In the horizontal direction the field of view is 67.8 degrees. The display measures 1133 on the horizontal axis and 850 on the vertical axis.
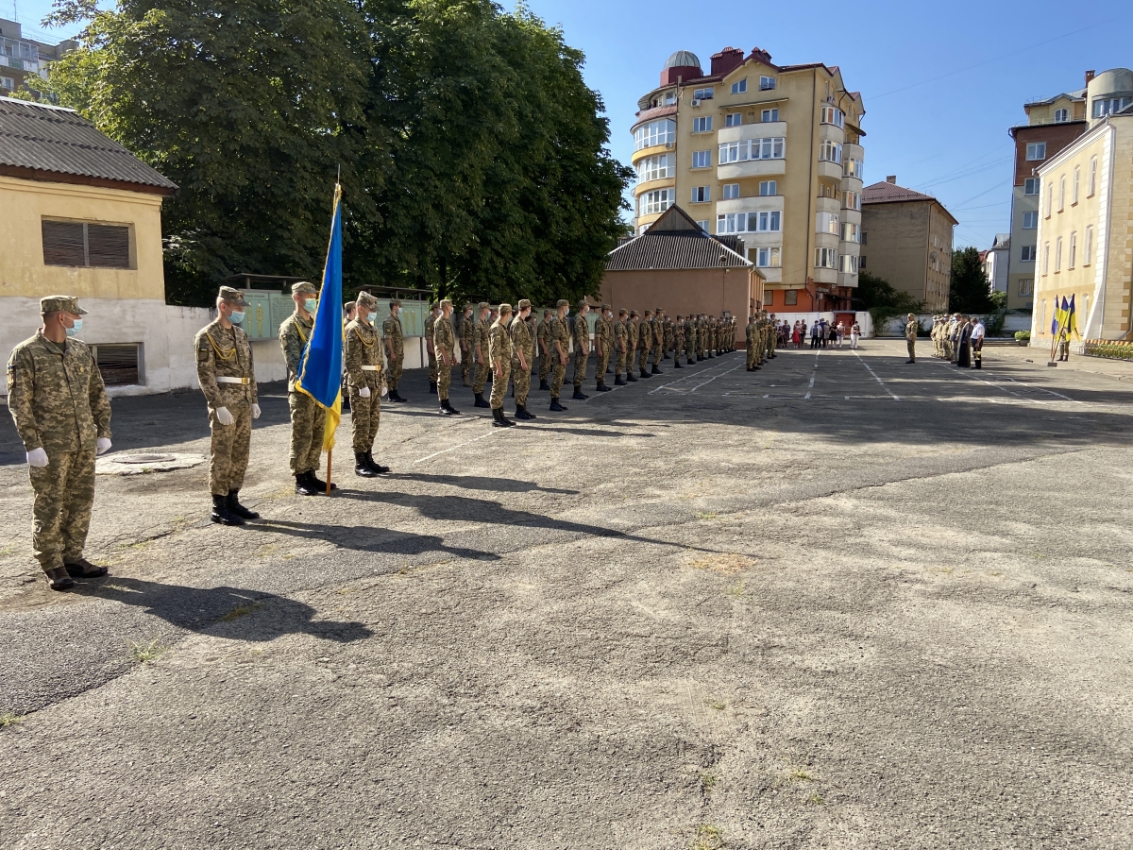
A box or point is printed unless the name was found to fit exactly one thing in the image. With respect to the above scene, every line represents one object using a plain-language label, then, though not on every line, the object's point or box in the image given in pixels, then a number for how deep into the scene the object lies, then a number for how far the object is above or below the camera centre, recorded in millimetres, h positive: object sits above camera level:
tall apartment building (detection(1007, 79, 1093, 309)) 72250 +12186
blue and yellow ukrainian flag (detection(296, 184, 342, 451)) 8344 -258
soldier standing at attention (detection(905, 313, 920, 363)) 31217 +18
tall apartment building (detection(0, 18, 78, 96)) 92562 +31345
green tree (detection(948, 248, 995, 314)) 75875 +4121
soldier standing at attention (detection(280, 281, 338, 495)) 8586 -823
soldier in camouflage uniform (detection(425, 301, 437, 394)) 19608 -961
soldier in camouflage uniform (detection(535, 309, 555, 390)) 18644 -323
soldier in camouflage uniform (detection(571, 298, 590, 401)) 18469 -274
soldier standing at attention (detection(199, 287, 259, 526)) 7445 -622
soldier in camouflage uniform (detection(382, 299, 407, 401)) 18016 -387
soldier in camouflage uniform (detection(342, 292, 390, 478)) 9500 -557
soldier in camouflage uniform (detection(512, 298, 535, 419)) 13938 -345
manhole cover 10523 -1628
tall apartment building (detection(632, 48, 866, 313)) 61125 +12565
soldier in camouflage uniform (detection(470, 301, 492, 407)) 17219 -382
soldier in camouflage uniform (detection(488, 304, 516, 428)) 13477 -388
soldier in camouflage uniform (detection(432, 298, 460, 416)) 15633 -349
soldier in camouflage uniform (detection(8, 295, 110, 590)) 5660 -706
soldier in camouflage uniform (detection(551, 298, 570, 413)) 16594 -282
